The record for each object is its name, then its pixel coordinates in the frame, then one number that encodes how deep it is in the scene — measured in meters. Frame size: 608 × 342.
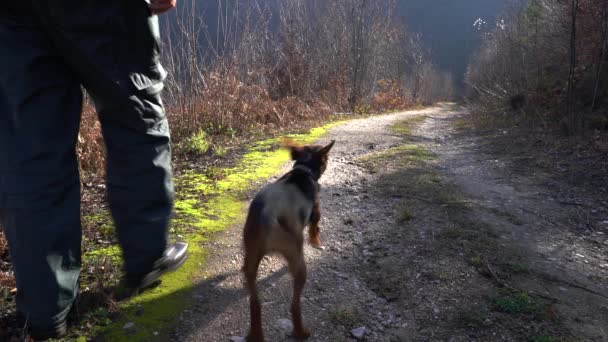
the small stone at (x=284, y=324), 2.18
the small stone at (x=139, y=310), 2.12
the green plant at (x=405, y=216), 3.56
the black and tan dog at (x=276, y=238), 2.09
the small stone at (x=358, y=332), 2.15
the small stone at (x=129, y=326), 2.01
